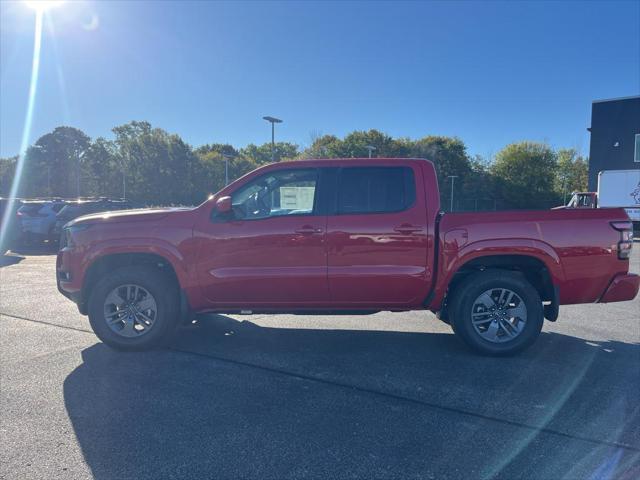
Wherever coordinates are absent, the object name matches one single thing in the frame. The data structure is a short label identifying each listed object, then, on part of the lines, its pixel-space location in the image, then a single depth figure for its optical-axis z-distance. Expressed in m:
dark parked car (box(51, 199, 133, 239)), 16.05
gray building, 27.81
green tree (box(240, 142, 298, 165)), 70.69
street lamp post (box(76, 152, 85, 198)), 51.49
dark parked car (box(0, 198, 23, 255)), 14.94
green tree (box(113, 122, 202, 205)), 48.94
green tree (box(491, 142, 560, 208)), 47.28
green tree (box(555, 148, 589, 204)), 49.28
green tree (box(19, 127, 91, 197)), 54.59
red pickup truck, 4.85
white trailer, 24.92
